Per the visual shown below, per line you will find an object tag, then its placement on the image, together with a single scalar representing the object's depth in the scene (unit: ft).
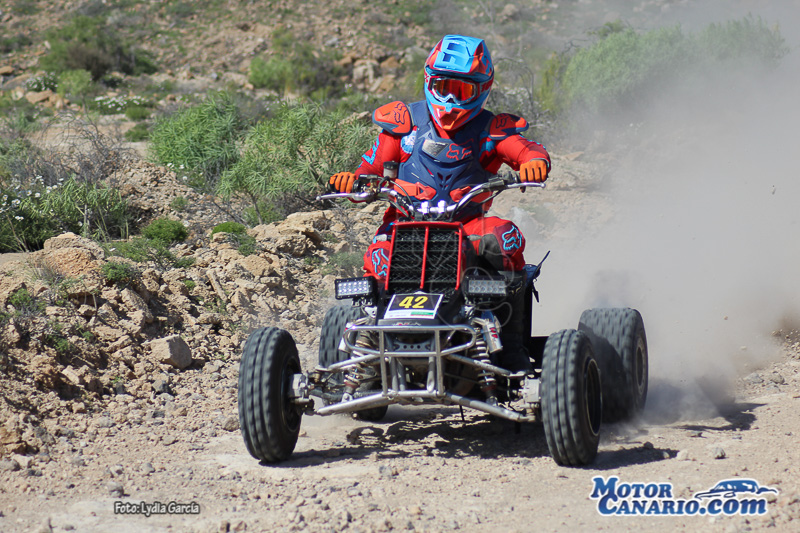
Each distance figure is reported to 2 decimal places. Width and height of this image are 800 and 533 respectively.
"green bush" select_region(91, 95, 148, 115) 168.66
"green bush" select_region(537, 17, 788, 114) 142.61
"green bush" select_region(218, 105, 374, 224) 84.79
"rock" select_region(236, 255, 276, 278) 65.77
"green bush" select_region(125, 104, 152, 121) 158.71
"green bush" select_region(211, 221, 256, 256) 68.38
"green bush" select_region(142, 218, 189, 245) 72.43
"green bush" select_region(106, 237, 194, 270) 62.34
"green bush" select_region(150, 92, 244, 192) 91.86
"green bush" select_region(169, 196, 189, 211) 83.42
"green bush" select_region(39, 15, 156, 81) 214.28
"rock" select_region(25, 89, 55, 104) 185.68
